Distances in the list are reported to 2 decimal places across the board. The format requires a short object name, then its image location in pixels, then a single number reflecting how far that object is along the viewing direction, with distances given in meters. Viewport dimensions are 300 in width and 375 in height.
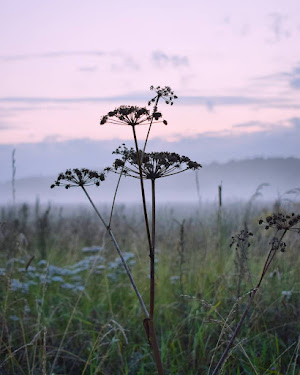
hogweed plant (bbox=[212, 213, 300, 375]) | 0.78
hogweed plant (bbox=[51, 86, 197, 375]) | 0.68
